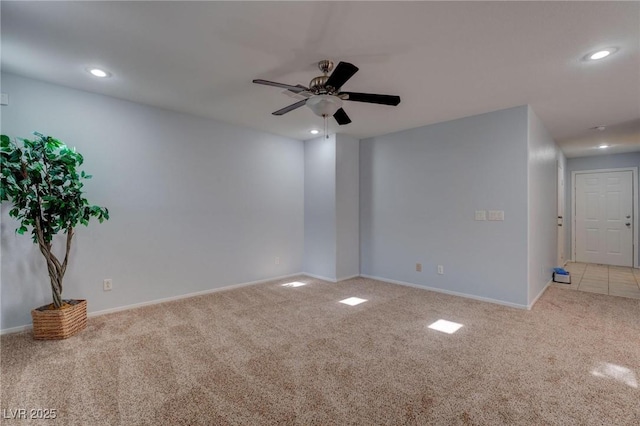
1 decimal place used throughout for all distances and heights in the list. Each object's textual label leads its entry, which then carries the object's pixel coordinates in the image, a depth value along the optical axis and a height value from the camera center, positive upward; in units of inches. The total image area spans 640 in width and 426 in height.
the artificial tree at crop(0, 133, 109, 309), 98.7 +8.2
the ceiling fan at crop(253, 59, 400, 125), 89.0 +36.5
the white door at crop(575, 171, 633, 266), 239.0 -12.2
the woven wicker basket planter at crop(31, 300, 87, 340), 103.3 -38.4
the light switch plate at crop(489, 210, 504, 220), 145.3 -4.4
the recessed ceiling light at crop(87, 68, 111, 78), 105.6 +51.7
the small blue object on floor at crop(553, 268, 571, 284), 186.2 -46.2
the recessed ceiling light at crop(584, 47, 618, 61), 89.8 +46.9
